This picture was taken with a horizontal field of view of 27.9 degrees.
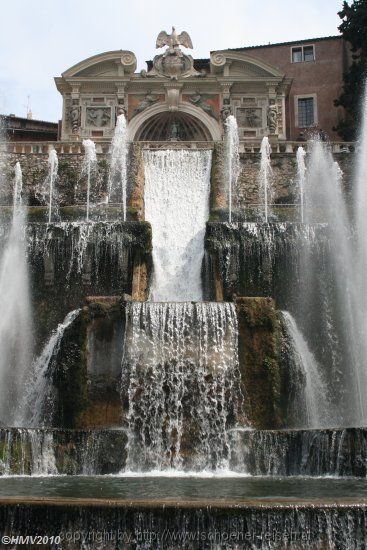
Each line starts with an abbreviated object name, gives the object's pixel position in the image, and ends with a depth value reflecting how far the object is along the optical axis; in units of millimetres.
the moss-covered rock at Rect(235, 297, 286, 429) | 14914
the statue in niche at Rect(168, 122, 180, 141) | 35841
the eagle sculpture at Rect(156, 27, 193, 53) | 36281
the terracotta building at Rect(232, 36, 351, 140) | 39062
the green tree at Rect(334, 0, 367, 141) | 33906
